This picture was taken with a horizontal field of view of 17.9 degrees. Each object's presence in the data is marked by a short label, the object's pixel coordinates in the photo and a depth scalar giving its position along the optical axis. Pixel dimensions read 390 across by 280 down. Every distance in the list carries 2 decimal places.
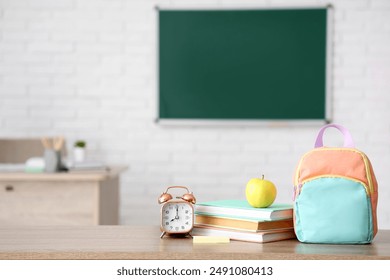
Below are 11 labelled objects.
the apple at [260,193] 3.23
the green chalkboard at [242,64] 6.30
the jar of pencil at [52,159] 4.98
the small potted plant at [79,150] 5.85
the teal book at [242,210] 3.18
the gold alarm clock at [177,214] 3.20
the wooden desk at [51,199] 4.88
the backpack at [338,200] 3.13
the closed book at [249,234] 3.15
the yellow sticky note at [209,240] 3.15
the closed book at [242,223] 3.17
